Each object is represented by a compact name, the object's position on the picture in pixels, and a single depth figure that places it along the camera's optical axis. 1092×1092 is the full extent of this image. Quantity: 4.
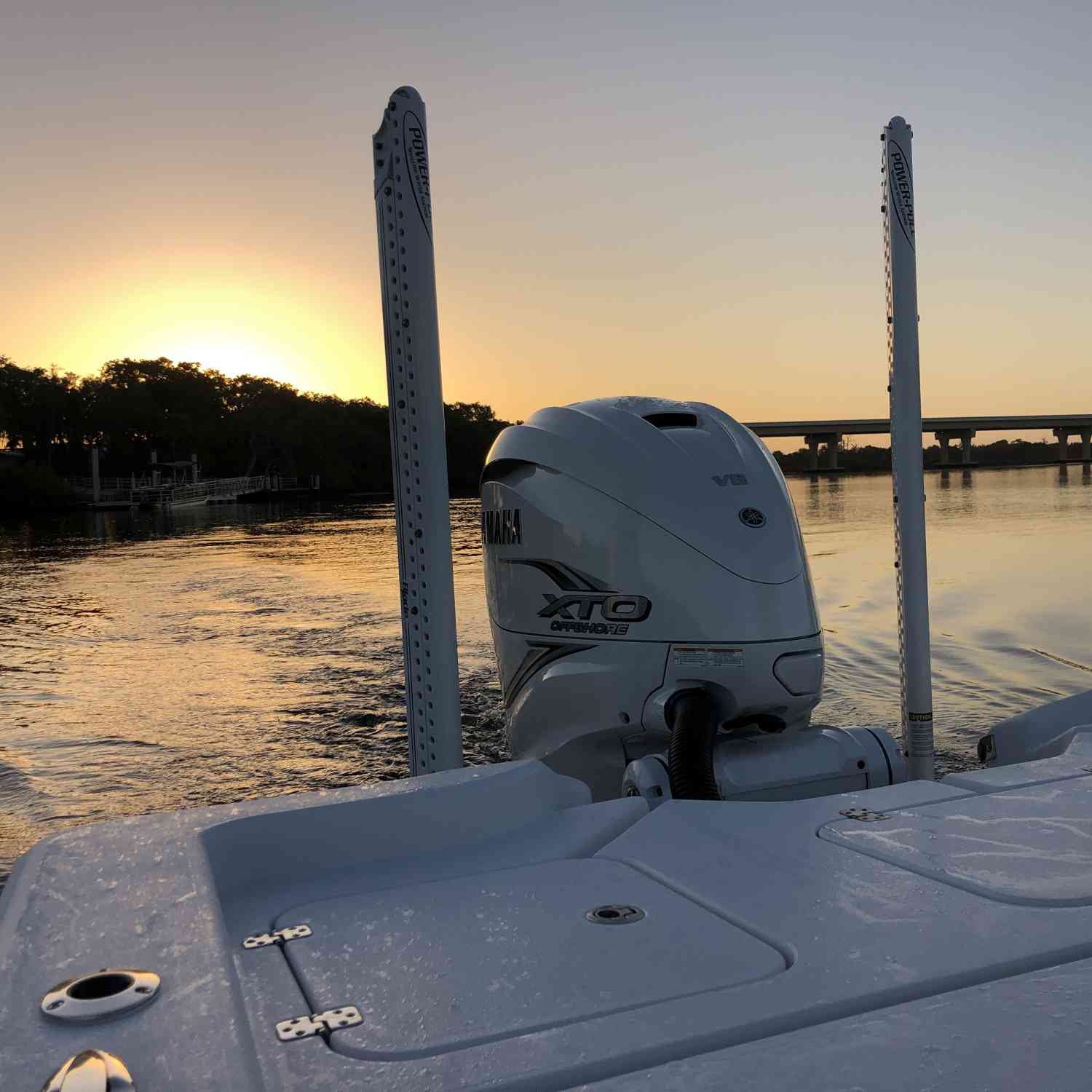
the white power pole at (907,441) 3.61
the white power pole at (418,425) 2.88
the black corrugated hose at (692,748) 2.74
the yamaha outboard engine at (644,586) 3.18
